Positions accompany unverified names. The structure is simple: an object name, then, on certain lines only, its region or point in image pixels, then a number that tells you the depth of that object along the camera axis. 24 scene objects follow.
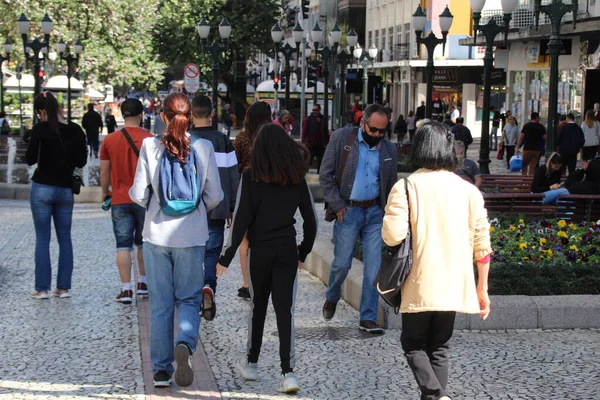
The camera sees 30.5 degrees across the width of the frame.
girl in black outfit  6.04
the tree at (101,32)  46.53
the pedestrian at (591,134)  23.92
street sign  33.78
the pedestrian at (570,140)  22.49
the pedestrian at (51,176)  8.64
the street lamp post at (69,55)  38.92
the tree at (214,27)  55.34
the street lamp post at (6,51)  39.53
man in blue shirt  7.63
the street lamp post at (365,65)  46.12
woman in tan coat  5.20
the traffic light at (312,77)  41.28
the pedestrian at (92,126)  33.00
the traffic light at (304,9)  52.00
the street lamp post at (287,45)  35.16
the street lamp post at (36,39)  30.00
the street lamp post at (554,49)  19.23
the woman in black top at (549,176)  13.07
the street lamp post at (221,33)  33.00
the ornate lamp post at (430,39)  24.98
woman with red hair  6.11
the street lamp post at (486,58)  21.94
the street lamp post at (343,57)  38.02
